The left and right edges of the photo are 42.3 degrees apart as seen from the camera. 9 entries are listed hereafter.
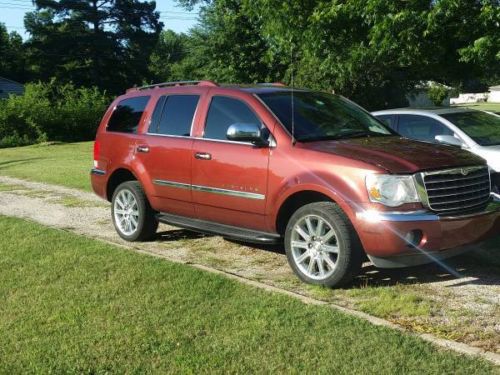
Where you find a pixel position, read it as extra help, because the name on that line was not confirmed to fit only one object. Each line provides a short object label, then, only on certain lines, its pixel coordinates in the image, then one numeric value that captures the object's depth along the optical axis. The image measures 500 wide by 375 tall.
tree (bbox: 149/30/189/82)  70.89
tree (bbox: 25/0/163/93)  55.34
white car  8.28
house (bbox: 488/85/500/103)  91.50
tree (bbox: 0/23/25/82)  62.91
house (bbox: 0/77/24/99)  58.25
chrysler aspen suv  5.17
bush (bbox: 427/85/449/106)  54.82
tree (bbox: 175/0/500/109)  11.23
